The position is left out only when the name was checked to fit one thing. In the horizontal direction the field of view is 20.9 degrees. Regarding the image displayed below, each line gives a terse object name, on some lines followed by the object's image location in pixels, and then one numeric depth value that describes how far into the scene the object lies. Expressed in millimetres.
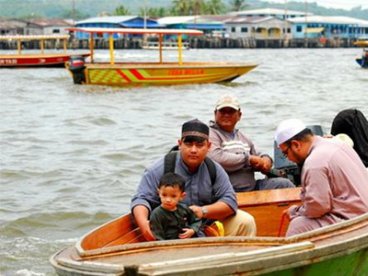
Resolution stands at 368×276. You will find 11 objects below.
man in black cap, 6500
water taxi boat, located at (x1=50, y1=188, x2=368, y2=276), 5230
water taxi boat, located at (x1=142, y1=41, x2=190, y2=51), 89438
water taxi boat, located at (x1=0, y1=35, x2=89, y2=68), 43812
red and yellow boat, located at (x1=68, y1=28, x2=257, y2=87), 28734
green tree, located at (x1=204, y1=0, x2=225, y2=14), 140625
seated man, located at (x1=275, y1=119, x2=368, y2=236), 6031
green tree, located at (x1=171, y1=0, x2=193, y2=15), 133750
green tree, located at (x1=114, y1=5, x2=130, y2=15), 133350
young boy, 6242
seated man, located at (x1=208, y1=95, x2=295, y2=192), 7836
